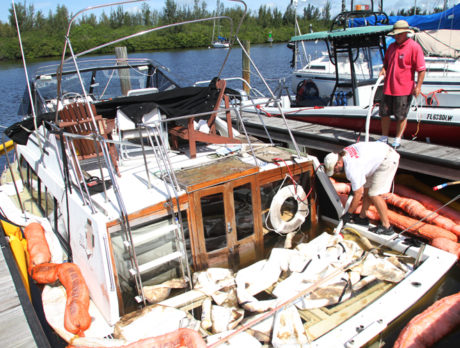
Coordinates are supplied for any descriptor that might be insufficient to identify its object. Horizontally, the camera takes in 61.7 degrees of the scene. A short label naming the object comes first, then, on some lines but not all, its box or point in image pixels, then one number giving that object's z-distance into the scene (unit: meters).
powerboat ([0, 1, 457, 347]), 3.61
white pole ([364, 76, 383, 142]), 5.70
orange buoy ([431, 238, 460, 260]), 4.75
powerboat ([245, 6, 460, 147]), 6.36
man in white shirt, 4.57
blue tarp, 12.45
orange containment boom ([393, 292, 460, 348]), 3.53
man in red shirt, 5.52
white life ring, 4.63
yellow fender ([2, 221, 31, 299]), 5.21
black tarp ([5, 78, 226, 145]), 4.83
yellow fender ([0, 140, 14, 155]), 8.30
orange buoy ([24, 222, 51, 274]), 4.79
